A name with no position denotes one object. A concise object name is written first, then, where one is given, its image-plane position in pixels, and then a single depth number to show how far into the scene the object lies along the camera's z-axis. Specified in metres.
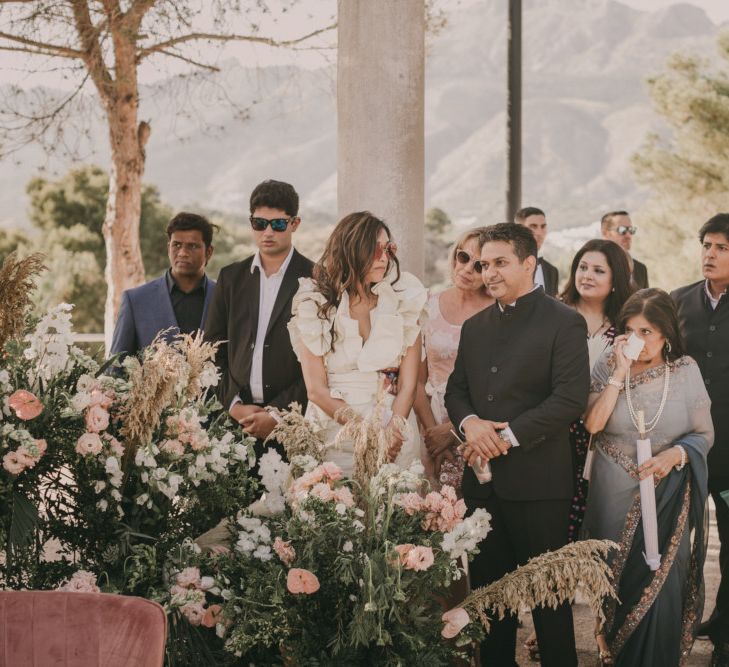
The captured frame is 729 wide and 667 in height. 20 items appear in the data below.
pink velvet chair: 2.53
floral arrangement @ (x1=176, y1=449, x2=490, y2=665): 3.02
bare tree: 10.25
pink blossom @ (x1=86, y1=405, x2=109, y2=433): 3.12
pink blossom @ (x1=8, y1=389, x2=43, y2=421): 2.99
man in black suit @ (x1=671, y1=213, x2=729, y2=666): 4.86
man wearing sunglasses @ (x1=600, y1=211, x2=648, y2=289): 7.64
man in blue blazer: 4.97
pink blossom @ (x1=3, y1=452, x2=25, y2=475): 2.95
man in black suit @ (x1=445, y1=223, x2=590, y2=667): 3.82
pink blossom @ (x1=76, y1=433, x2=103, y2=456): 3.07
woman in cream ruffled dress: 4.05
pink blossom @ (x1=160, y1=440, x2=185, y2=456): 3.27
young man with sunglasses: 4.58
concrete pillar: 4.90
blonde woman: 4.52
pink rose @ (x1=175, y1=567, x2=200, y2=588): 3.18
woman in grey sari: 4.16
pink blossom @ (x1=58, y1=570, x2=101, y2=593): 3.07
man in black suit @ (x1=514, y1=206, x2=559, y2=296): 6.37
